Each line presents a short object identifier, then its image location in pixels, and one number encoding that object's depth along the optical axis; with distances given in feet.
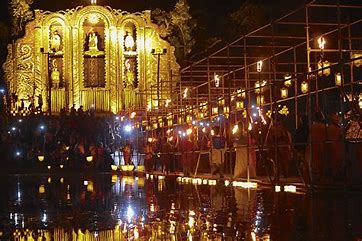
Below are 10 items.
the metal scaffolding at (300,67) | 54.26
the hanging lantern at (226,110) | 72.77
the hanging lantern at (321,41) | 61.37
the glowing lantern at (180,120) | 94.73
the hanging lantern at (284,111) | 82.80
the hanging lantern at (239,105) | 76.79
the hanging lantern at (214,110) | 85.70
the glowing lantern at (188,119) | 89.84
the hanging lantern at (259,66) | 72.66
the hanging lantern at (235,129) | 68.27
